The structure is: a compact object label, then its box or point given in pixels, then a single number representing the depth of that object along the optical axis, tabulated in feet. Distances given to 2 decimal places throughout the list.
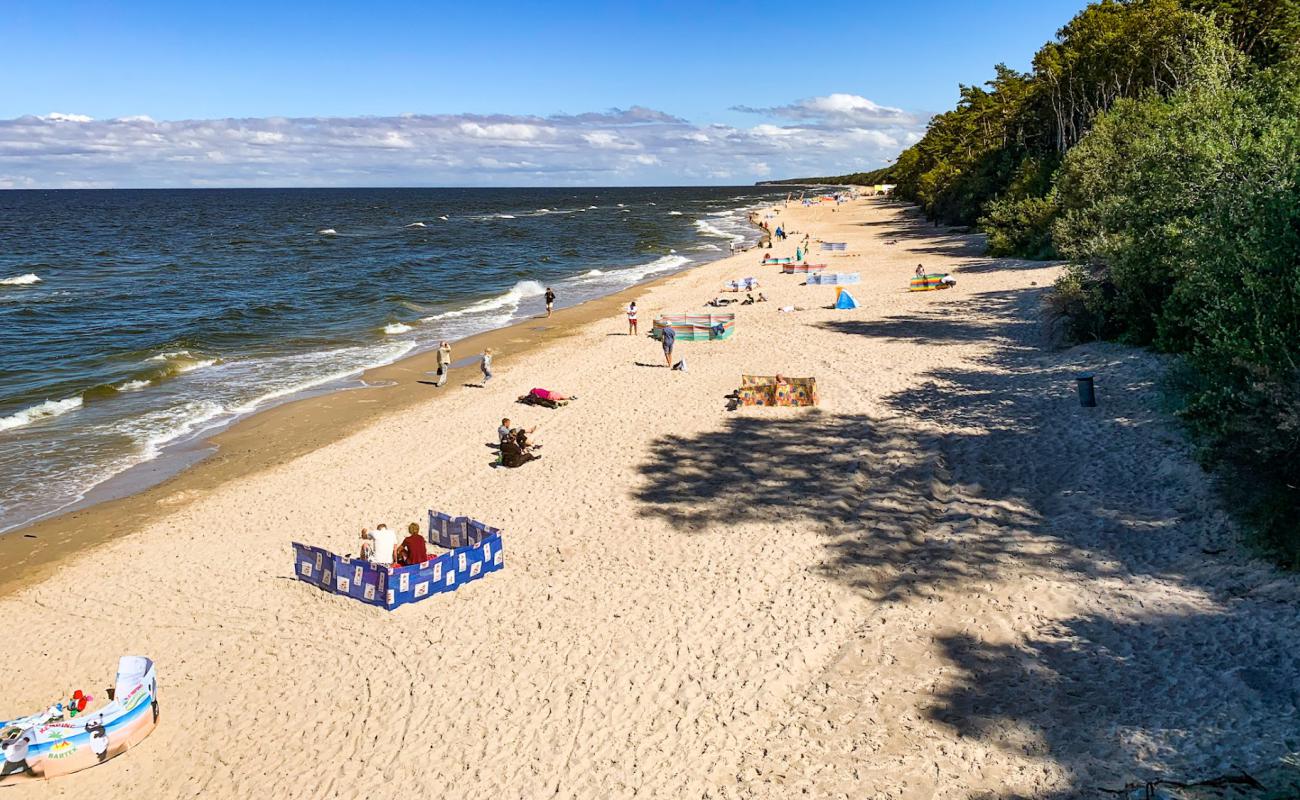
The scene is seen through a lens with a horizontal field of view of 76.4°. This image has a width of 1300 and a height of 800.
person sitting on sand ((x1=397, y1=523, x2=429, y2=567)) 40.40
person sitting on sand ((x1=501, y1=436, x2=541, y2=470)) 55.72
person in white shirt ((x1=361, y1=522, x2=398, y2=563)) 40.42
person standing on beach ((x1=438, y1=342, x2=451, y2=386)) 81.97
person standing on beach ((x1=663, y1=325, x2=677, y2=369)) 78.23
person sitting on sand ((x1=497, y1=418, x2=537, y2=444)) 56.80
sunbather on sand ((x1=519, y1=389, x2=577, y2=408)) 69.05
